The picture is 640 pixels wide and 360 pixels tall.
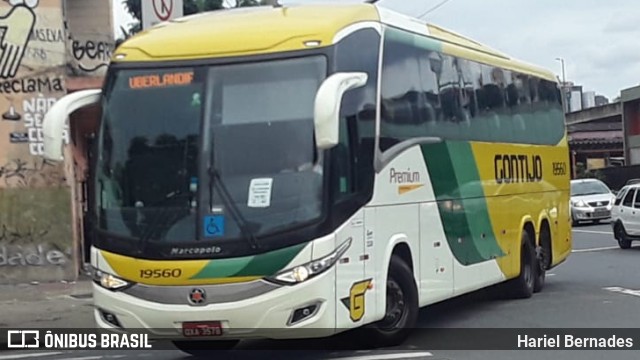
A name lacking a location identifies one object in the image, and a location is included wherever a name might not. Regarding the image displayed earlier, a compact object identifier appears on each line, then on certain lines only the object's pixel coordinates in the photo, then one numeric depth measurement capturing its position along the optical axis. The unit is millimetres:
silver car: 39562
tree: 39688
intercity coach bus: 9430
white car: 26878
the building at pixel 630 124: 60812
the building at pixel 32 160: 20781
